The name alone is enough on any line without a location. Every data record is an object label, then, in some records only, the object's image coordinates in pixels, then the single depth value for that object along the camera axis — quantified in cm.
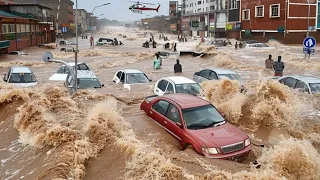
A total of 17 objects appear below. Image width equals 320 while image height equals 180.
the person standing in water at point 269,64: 2548
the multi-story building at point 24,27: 4400
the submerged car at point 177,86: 1384
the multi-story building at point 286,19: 4706
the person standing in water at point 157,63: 3004
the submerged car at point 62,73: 2328
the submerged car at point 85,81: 1722
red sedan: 825
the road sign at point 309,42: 2133
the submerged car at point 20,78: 1867
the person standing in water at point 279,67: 2009
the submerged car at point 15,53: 4321
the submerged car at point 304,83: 1455
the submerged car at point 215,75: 1805
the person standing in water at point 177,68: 2622
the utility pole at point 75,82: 1525
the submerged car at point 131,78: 1860
